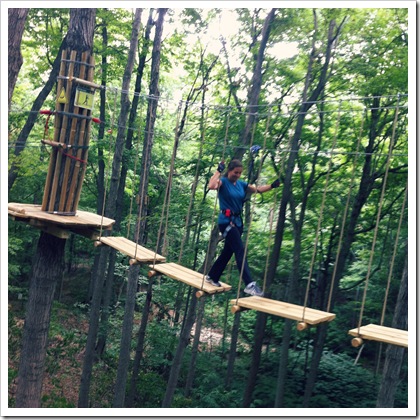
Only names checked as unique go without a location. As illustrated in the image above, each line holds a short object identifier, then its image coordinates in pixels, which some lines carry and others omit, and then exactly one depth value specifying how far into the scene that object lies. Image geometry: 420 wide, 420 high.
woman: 3.50
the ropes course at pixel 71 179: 3.76
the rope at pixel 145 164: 6.39
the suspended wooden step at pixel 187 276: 3.30
